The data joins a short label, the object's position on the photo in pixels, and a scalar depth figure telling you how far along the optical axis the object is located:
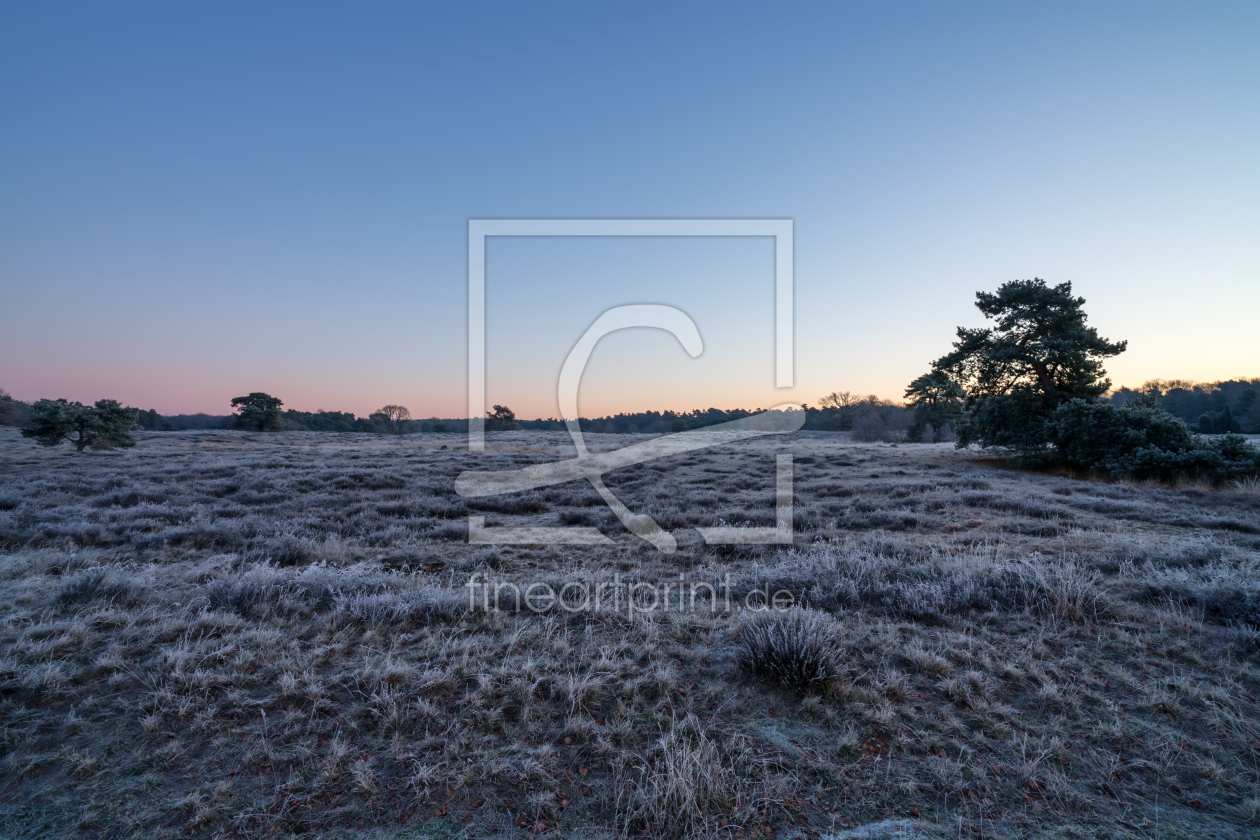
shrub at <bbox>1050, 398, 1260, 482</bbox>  14.70
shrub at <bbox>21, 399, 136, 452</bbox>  25.52
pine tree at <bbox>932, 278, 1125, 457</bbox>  19.89
